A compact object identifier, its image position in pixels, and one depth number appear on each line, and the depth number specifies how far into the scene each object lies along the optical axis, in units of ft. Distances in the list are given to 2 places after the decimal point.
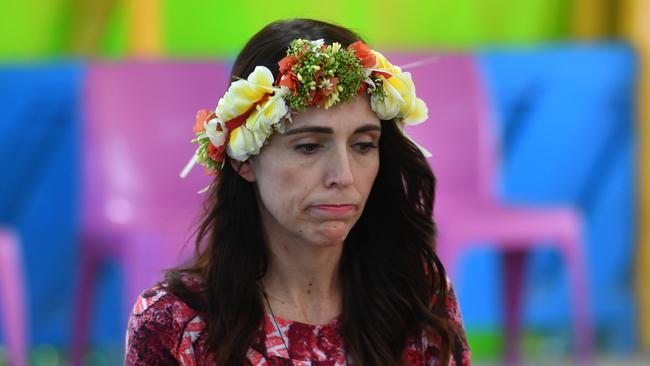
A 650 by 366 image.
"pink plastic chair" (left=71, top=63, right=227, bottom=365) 31.48
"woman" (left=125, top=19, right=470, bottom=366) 14.03
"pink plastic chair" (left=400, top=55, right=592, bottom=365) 31.73
